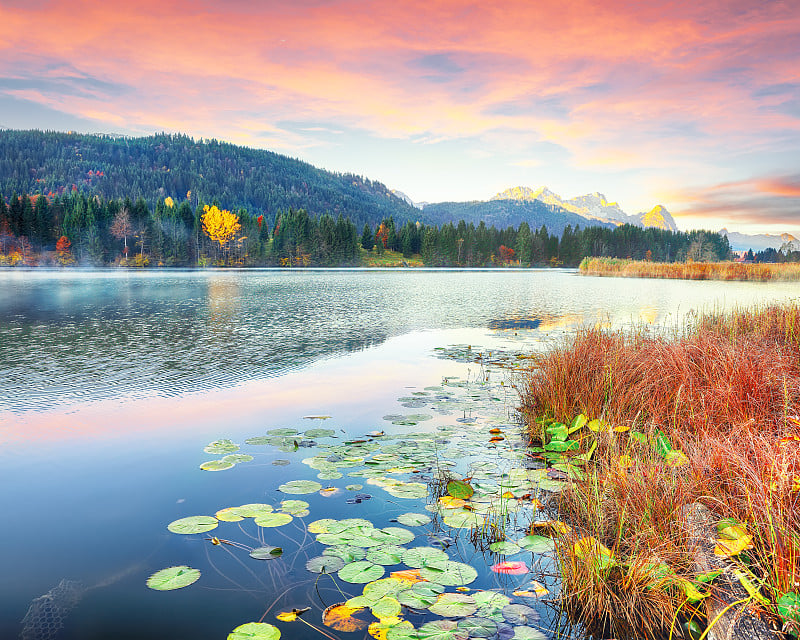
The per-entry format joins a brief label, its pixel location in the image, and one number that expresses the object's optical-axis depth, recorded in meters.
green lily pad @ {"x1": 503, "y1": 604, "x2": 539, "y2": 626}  3.14
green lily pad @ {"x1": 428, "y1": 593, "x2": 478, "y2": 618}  3.11
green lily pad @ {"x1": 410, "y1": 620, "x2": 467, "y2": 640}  2.89
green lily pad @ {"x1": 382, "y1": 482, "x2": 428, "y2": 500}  4.84
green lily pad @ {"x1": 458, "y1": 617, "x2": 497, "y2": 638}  2.99
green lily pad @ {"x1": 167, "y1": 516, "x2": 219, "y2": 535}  4.18
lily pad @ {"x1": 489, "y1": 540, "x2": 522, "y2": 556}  3.90
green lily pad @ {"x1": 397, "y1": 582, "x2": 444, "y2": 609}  3.16
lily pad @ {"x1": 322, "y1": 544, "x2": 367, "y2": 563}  3.74
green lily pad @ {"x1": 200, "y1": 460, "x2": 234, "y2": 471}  5.54
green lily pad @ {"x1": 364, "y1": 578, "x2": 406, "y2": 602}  3.24
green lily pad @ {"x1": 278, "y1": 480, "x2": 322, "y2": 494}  4.90
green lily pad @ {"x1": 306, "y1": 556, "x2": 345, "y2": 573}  3.61
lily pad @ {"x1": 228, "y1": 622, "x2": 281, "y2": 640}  2.95
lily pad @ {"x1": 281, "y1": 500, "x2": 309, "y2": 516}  4.47
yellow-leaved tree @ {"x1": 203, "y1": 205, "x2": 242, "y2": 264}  101.56
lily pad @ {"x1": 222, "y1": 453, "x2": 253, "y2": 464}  5.75
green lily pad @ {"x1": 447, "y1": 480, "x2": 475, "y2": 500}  4.75
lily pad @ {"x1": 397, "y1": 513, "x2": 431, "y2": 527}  4.30
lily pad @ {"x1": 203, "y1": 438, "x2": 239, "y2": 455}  6.11
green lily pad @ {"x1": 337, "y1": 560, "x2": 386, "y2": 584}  3.43
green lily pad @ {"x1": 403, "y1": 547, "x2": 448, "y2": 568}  3.62
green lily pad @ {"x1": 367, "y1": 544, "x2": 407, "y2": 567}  3.65
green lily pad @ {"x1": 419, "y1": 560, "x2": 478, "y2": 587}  3.43
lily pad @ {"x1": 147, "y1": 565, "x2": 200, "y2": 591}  3.47
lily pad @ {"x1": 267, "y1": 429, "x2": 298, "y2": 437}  6.75
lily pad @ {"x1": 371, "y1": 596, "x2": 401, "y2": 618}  3.07
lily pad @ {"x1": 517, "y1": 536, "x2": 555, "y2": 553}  3.92
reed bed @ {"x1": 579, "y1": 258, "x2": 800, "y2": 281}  42.16
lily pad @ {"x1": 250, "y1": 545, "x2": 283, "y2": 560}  3.82
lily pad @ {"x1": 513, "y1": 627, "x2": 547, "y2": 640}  3.00
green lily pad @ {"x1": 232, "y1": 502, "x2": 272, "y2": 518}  4.40
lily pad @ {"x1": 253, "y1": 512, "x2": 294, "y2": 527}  4.23
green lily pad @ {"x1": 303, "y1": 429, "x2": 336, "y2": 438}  6.72
